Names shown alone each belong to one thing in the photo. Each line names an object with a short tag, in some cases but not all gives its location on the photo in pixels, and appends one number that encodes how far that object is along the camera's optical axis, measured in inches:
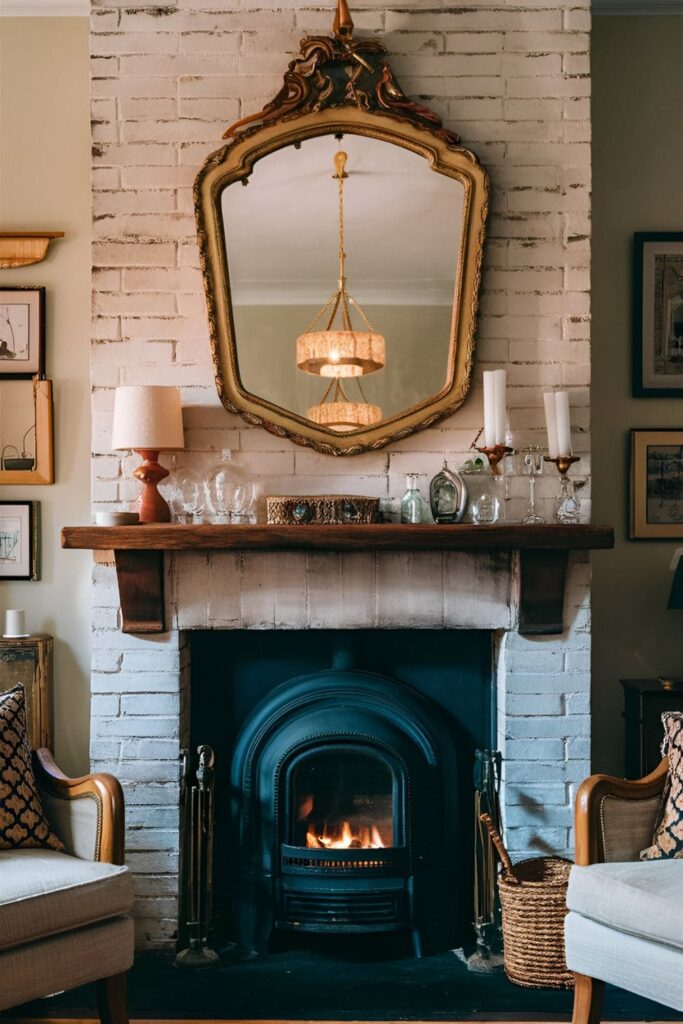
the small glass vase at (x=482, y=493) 107.9
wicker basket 96.7
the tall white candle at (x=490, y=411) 104.7
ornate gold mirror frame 108.8
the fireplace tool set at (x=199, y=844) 105.2
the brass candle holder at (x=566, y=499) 106.0
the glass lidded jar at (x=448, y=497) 107.7
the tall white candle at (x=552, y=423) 106.7
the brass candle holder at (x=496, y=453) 104.5
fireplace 106.3
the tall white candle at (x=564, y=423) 105.3
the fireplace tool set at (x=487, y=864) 106.0
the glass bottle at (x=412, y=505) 107.4
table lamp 104.3
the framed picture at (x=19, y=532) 127.4
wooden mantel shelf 100.7
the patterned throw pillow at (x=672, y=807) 88.1
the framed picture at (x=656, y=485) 126.1
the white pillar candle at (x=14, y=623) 123.0
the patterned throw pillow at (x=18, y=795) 90.0
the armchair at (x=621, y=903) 78.6
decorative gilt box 104.9
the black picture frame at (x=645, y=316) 125.6
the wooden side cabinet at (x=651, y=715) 114.4
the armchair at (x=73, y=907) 79.0
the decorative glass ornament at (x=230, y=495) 107.2
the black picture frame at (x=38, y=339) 127.1
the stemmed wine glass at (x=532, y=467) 109.2
